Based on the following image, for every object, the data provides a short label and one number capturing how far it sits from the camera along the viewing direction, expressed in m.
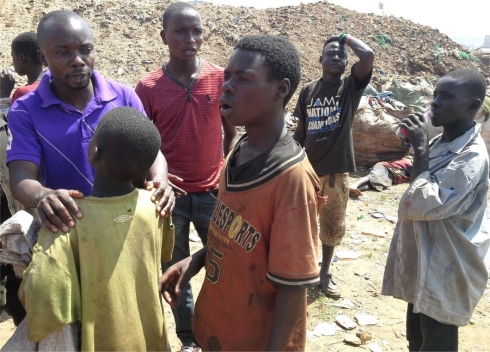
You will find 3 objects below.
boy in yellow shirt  1.34
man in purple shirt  1.71
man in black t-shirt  3.55
